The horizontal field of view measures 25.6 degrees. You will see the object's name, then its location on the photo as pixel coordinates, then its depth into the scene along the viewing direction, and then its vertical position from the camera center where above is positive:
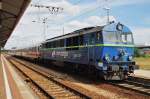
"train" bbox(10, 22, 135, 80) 18.91 +0.13
